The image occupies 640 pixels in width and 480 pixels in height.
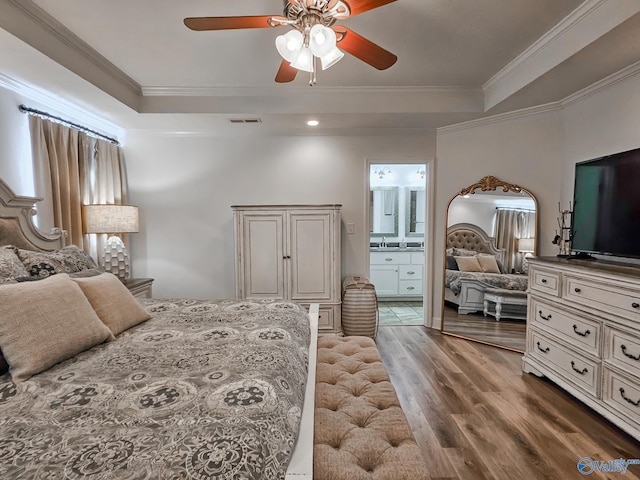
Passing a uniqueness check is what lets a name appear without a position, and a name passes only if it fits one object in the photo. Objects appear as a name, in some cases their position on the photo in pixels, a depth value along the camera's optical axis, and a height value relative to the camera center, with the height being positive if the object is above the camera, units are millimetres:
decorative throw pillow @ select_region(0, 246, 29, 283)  1615 -268
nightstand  2926 -675
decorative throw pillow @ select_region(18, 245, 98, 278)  1845 -287
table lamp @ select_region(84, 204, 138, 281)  3027 -99
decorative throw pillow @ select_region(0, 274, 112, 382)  1221 -459
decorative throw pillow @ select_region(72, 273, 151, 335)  1647 -470
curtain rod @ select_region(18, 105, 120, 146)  2595 +868
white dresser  1837 -790
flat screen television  2141 +69
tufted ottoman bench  1091 -866
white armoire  3426 -427
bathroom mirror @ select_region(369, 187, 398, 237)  5797 +47
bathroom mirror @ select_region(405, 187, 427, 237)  5766 +83
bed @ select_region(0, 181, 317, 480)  797 -603
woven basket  3455 -1027
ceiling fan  1486 +952
